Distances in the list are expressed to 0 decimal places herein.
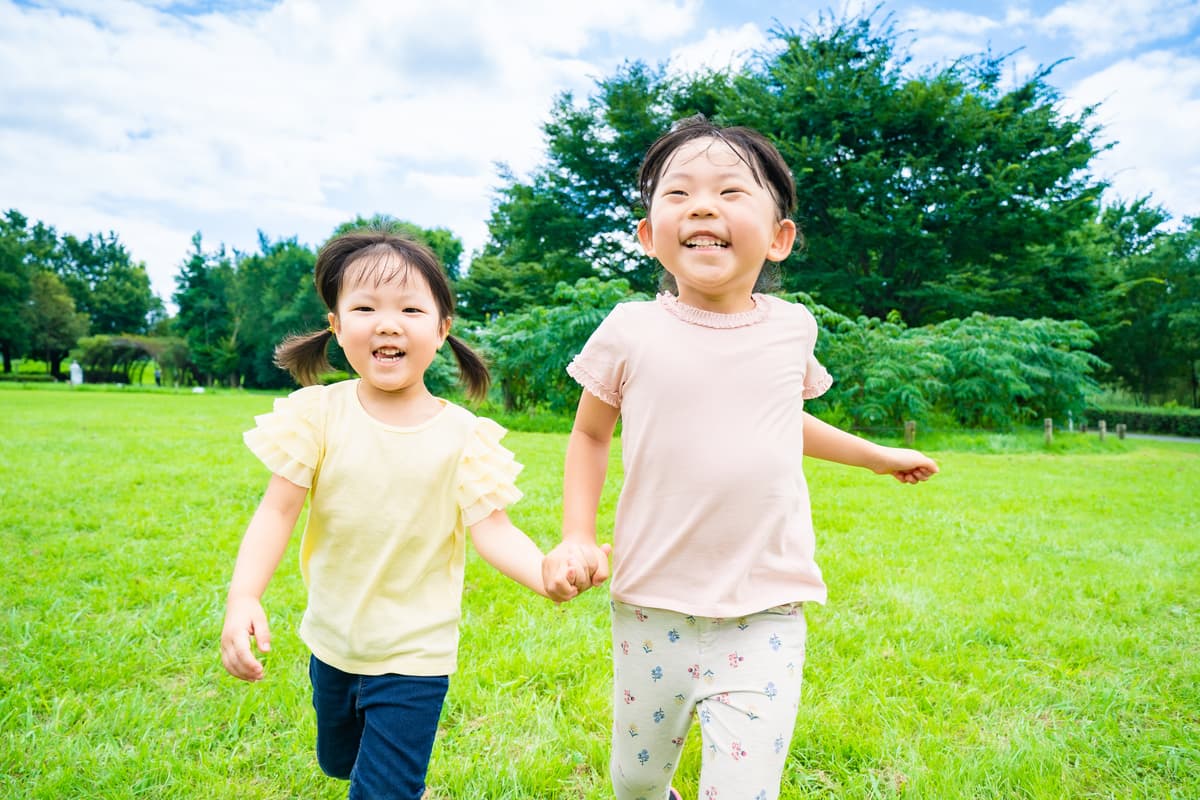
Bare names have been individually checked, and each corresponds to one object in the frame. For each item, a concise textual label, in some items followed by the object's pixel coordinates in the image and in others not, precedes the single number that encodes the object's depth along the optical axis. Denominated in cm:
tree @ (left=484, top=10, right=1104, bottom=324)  1884
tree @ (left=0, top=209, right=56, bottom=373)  4138
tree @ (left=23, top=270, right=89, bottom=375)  4322
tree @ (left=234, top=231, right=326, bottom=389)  3858
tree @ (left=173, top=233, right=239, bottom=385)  4172
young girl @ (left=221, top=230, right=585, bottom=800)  160
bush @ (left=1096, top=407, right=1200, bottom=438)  2259
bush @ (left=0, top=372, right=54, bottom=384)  3862
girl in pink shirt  157
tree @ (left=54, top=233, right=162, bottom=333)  5494
